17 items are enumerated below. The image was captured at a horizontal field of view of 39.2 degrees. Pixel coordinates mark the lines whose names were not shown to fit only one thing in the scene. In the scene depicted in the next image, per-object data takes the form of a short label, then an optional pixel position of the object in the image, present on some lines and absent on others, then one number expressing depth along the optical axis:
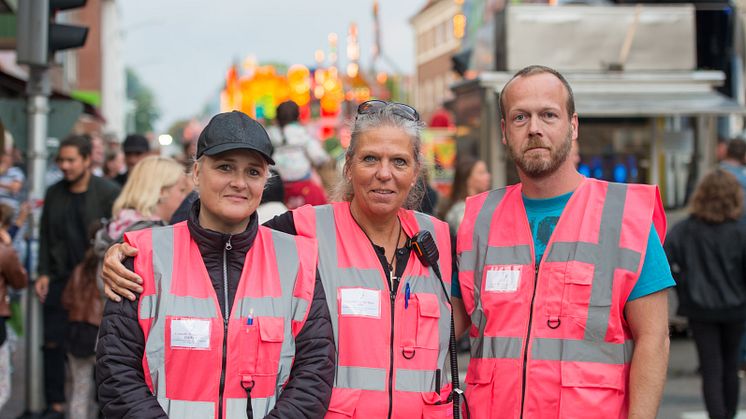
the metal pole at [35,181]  8.20
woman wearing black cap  3.44
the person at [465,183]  9.34
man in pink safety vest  3.61
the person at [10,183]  11.41
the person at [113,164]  12.12
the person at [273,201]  6.19
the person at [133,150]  10.23
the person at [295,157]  8.06
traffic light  7.98
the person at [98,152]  12.09
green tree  124.91
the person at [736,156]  10.99
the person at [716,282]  8.00
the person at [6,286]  7.11
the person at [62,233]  7.98
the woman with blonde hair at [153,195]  6.14
